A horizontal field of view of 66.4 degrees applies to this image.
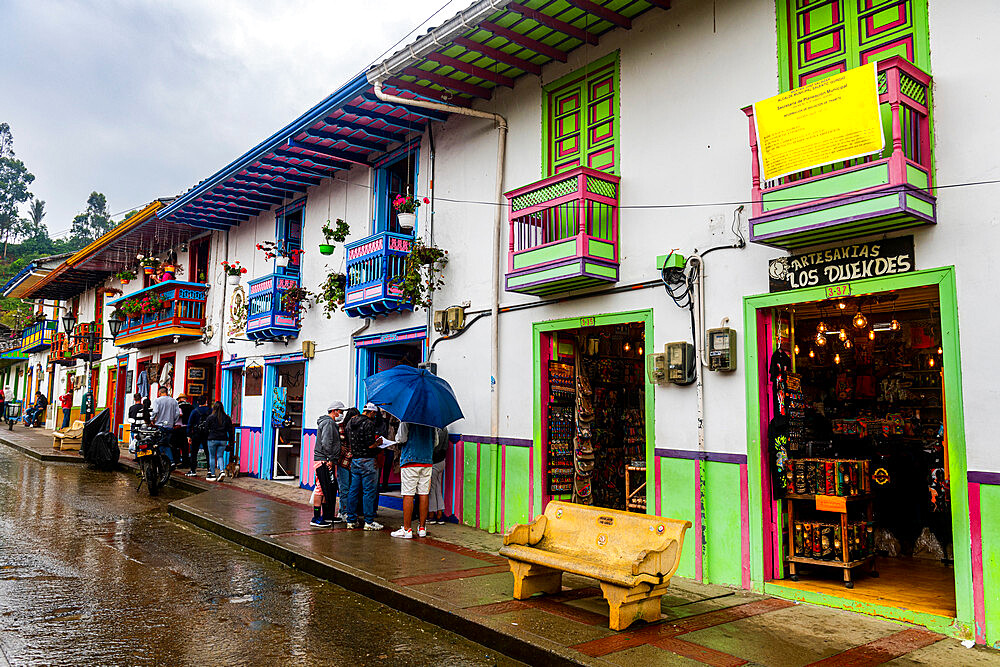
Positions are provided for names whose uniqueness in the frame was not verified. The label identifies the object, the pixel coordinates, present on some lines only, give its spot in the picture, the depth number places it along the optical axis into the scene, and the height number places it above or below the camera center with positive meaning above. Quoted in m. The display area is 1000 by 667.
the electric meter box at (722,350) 7.11 +0.53
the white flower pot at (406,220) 11.29 +2.74
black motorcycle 13.52 -0.90
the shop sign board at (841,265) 6.07 +1.19
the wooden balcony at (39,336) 30.95 +2.95
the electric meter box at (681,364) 7.46 +0.42
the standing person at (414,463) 9.34 -0.70
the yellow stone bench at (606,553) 5.67 -1.20
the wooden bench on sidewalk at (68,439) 21.08 -0.97
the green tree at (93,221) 77.19 +18.88
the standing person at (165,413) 14.96 -0.17
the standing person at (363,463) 9.65 -0.74
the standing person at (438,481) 9.98 -1.00
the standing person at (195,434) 15.87 -0.60
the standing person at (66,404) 29.69 +0.00
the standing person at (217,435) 15.12 -0.60
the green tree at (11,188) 69.94 +20.11
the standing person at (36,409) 33.13 -0.23
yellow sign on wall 5.73 +2.23
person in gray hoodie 9.81 -0.83
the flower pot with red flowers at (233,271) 16.31 +2.85
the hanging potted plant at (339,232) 12.77 +2.90
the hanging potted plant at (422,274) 10.79 +1.89
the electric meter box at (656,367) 7.73 +0.40
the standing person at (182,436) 16.66 -0.70
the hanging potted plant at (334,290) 12.48 +1.89
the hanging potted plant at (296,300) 14.06 +1.94
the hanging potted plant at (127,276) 22.02 +3.73
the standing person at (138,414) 13.85 -0.18
